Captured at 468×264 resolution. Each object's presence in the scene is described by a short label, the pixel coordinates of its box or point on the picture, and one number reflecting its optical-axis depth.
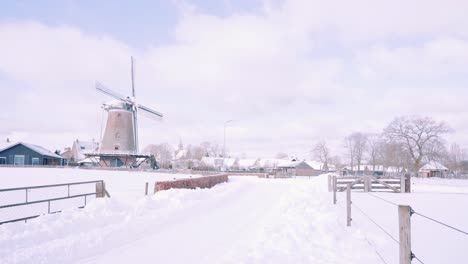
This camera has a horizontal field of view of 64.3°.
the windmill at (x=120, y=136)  62.84
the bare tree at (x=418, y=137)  73.38
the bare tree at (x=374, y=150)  102.74
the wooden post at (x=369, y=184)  26.27
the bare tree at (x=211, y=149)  160.50
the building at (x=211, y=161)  124.88
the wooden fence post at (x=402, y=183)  26.25
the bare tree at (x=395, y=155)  75.19
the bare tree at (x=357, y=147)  118.31
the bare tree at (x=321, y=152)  129.71
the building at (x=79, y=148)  113.19
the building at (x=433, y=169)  85.88
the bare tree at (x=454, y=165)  94.38
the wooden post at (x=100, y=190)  16.66
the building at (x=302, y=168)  99.19
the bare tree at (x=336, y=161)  148.07
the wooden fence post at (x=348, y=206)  10.41
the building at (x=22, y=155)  74.44
